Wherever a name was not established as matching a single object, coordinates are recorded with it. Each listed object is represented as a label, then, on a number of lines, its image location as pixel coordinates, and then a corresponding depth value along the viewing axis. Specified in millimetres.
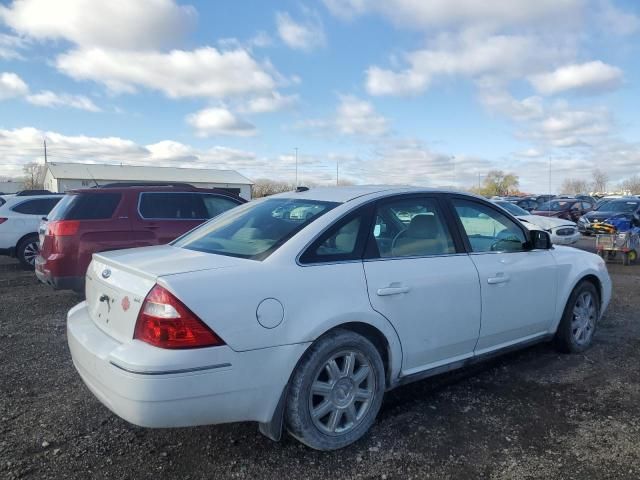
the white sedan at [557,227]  12609
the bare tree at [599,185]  104938
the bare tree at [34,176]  68738
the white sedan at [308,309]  2656
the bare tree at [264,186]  59166
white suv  10312
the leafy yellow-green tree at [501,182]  79712
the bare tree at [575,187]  104938
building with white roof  55344
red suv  6594
